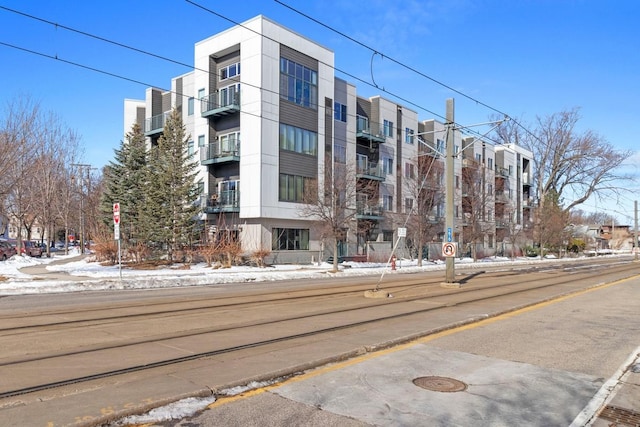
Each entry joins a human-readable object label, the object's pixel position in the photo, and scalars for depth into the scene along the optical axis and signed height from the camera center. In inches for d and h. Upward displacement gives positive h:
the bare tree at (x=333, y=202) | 1314.0 +87.8
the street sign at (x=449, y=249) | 722.8 -20.1
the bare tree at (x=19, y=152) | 936.9 +163.5
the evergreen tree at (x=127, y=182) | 1536.7 +160.8
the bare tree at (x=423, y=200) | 1664.6 +119.1
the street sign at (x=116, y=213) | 814.5 +31.0
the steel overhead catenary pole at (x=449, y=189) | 746.8 +68.2
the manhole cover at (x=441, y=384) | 234.8 -71.3
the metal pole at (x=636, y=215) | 2294.0 +94.5
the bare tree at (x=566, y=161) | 2598.4 +398.7
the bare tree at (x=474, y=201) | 1979.6 +140.0
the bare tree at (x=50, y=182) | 1736.0 +183.5
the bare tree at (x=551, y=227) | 2413.9 +41.1
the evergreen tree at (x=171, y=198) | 1354.6 +96.7
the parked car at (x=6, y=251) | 1598.7 -62.7
